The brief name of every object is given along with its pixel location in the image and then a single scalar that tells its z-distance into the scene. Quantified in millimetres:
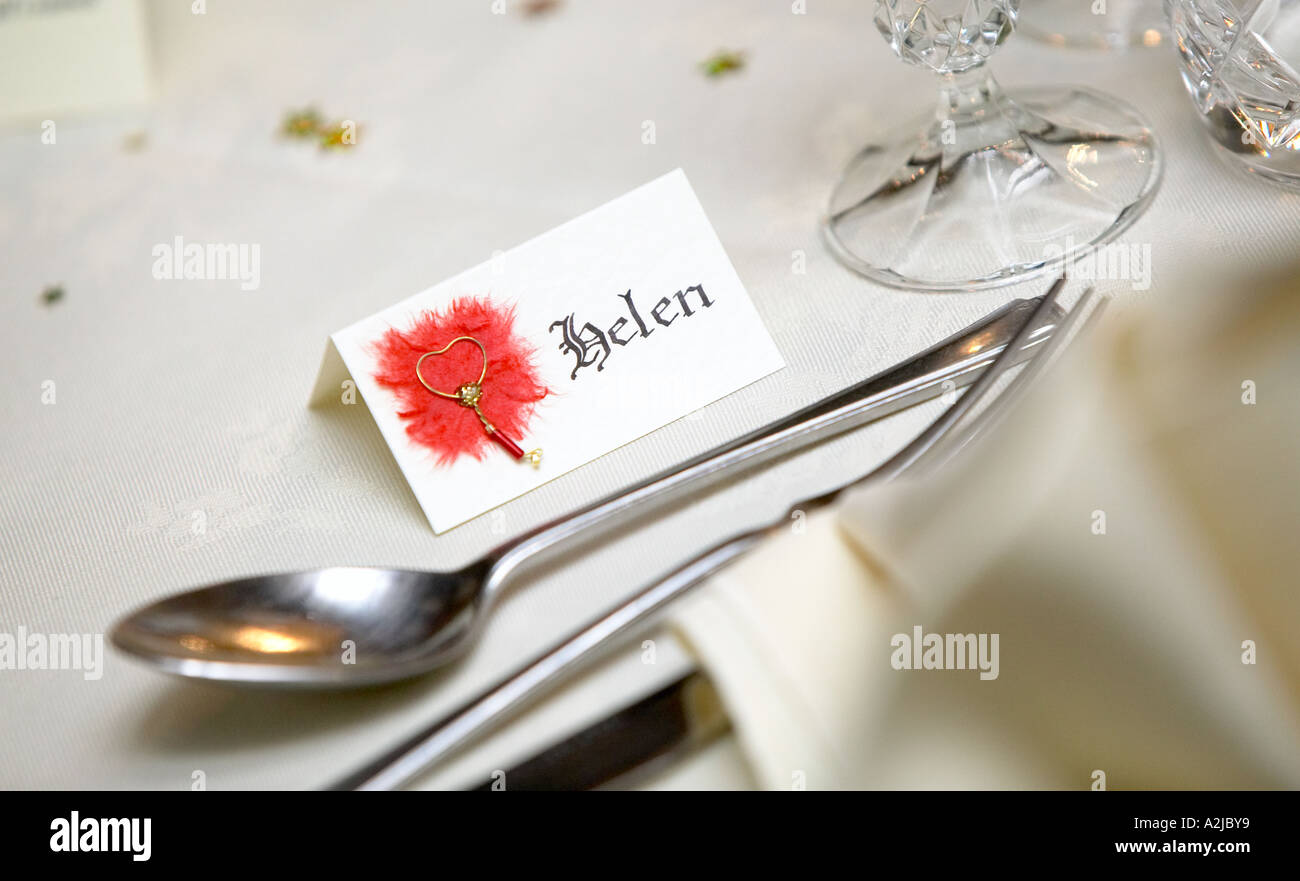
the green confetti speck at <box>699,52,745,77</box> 606
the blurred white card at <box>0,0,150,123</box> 703
